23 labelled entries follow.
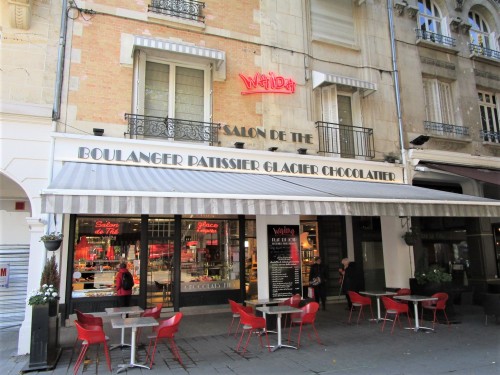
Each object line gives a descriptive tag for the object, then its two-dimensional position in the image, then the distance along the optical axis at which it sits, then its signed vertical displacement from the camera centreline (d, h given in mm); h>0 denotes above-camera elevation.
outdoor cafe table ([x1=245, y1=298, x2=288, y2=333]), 8320 -937
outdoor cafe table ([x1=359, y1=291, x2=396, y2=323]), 9282 -897
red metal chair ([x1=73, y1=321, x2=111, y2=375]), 5727 -1070
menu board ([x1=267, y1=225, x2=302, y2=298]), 10156 -97
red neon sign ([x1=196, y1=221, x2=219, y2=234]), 10867 +856
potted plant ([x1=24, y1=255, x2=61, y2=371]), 6062 -1025
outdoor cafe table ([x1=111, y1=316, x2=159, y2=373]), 5906 -956
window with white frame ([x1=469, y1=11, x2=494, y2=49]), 14141 +7884
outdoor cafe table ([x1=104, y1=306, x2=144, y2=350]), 7121 -939
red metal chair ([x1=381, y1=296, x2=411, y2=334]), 8297 -1065
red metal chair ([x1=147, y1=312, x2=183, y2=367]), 6199 -1094
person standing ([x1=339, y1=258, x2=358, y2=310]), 10859 -574
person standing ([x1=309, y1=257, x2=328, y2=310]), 11047 -668
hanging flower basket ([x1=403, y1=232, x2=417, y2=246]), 10828 +448
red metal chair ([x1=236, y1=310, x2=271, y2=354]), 6867 -1085
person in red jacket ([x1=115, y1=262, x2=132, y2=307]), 9234 -713
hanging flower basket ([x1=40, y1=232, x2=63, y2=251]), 6781 +346
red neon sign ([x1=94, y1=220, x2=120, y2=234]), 9719 +812
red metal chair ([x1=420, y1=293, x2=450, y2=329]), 8812 -1126
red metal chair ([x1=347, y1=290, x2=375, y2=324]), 9131 -1003
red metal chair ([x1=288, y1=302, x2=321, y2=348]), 7320 -1057
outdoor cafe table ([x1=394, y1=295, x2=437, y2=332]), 8297 -923
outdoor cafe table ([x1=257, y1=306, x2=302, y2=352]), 7008 -944
